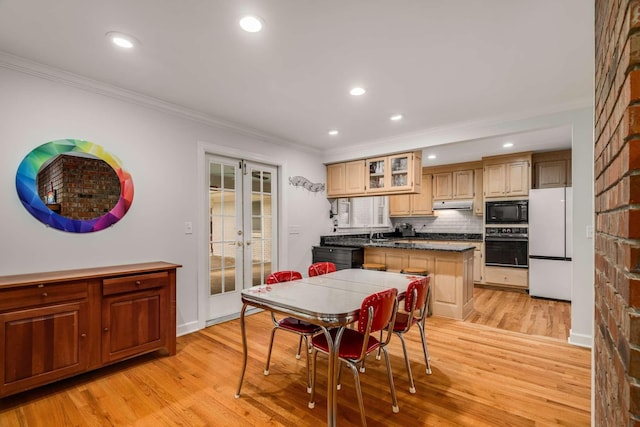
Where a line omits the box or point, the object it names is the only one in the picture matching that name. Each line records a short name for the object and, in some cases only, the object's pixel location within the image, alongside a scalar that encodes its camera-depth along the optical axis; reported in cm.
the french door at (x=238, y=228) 379
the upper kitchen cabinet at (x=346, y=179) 494
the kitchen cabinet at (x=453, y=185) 605
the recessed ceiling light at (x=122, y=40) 204
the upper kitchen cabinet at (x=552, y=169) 512
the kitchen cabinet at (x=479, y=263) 566
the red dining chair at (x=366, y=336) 177
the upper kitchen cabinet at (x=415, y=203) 660
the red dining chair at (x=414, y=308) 221
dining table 171
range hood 601
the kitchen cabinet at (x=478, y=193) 591
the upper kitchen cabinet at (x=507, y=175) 527
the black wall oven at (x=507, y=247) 518
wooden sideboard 207
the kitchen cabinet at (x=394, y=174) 437
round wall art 244
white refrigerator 469
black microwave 518
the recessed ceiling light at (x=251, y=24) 188
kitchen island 388
